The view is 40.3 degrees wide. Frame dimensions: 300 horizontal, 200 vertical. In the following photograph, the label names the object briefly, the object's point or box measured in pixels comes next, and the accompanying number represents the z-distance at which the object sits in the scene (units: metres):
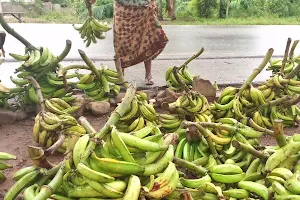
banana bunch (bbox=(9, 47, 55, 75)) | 3.91
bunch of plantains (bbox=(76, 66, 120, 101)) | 4.21
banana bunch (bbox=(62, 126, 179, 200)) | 1.67
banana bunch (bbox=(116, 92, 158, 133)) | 3.11
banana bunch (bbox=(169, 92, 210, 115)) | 3.35
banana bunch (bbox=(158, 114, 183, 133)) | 3.39
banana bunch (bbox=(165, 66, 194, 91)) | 4.23
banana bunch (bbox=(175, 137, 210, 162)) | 2.57
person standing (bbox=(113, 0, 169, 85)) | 5.26
